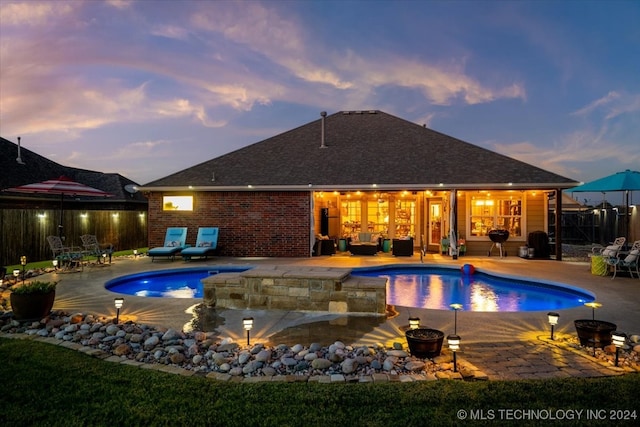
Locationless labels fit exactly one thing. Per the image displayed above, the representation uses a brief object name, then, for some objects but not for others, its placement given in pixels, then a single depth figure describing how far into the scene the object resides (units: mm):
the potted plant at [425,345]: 4305
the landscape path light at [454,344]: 4039
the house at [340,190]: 14484
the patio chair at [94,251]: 12430
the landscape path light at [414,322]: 5125
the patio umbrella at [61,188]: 11805
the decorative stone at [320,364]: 4125
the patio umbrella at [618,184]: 11359
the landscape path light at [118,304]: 5934
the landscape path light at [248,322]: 4844
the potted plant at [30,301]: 5746
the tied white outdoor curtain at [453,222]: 14320
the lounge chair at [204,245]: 13398
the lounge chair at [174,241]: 13469
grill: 14641
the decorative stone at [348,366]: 4010
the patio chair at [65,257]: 11523
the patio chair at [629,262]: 9875
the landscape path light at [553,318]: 4934
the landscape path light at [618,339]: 4086
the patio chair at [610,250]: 10219
